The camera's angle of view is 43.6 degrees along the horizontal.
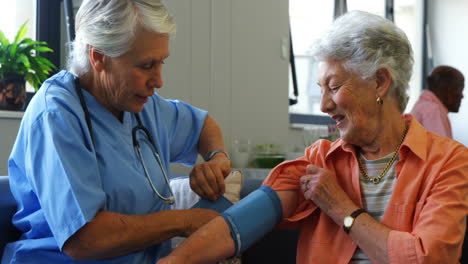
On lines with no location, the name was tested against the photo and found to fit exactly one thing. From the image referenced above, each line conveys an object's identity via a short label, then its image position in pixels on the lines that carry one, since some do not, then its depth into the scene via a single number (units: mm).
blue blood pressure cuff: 1528
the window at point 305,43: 5598
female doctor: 1295
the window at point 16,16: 3334
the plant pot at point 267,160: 3986
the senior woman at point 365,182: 1432
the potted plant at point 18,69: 2867
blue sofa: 1577
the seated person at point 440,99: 4734
